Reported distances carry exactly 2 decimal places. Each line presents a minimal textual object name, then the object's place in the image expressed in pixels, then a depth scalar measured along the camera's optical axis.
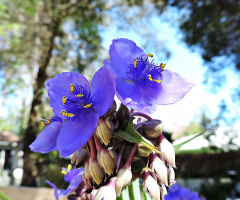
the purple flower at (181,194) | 0.11
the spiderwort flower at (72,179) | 0.09
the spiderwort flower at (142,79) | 0.07
